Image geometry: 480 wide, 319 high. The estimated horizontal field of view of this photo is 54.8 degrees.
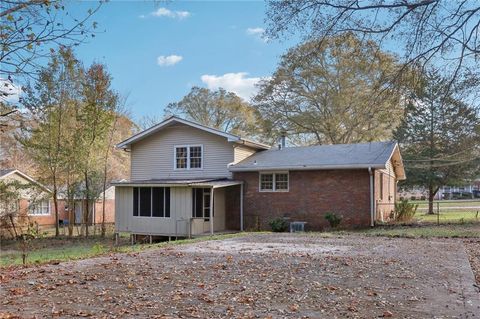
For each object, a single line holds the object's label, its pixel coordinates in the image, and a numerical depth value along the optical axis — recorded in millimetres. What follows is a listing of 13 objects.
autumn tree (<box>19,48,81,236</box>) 24547
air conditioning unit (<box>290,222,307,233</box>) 20859
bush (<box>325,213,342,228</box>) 20438
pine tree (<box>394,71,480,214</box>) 33094
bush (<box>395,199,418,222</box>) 23562
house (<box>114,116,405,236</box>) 20766
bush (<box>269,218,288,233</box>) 21203
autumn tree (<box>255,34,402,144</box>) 34594
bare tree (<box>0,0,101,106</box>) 5375
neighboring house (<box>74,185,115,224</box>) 36469
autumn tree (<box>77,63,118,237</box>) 25234
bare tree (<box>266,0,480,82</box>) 6910
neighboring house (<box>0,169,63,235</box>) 26578
